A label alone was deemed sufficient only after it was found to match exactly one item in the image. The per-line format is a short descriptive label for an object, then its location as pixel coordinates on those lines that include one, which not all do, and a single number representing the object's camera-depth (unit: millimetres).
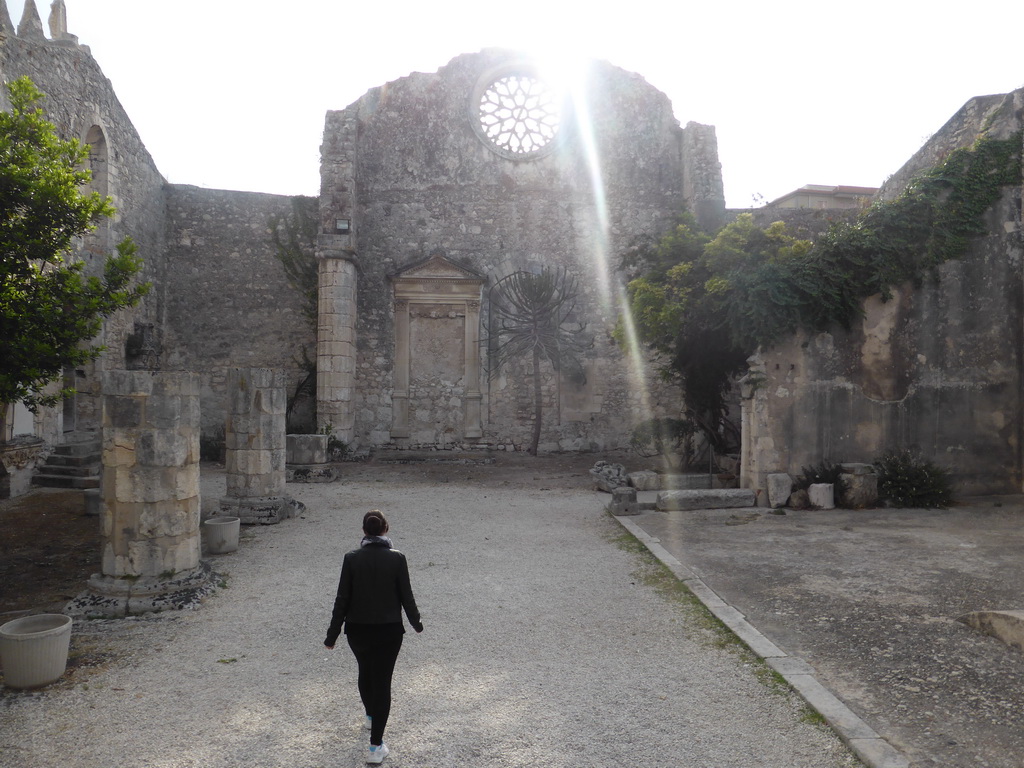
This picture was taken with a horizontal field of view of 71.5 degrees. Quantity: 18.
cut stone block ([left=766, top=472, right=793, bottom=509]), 9969
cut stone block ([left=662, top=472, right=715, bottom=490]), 11258
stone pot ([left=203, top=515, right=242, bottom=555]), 7668
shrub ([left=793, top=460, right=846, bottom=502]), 10031
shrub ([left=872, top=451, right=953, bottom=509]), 9898
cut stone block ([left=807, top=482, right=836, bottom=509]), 9852
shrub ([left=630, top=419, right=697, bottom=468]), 13336
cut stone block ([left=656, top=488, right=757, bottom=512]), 9906
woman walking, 3551
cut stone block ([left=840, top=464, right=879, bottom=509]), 9789
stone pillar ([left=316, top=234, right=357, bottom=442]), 14750
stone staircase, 11305
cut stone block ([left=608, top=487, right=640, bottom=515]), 9695
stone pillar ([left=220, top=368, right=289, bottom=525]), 9695
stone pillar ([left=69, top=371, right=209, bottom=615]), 5852
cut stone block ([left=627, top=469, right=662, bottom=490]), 11492
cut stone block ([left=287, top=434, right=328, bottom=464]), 12852
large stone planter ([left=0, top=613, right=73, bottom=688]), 4223
